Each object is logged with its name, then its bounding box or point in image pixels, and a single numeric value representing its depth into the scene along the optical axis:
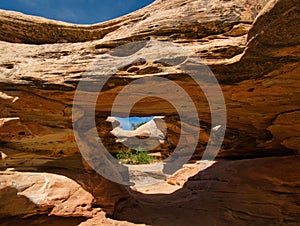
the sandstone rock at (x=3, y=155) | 7.92
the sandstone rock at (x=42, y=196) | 6.89
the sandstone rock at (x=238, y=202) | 7.46
